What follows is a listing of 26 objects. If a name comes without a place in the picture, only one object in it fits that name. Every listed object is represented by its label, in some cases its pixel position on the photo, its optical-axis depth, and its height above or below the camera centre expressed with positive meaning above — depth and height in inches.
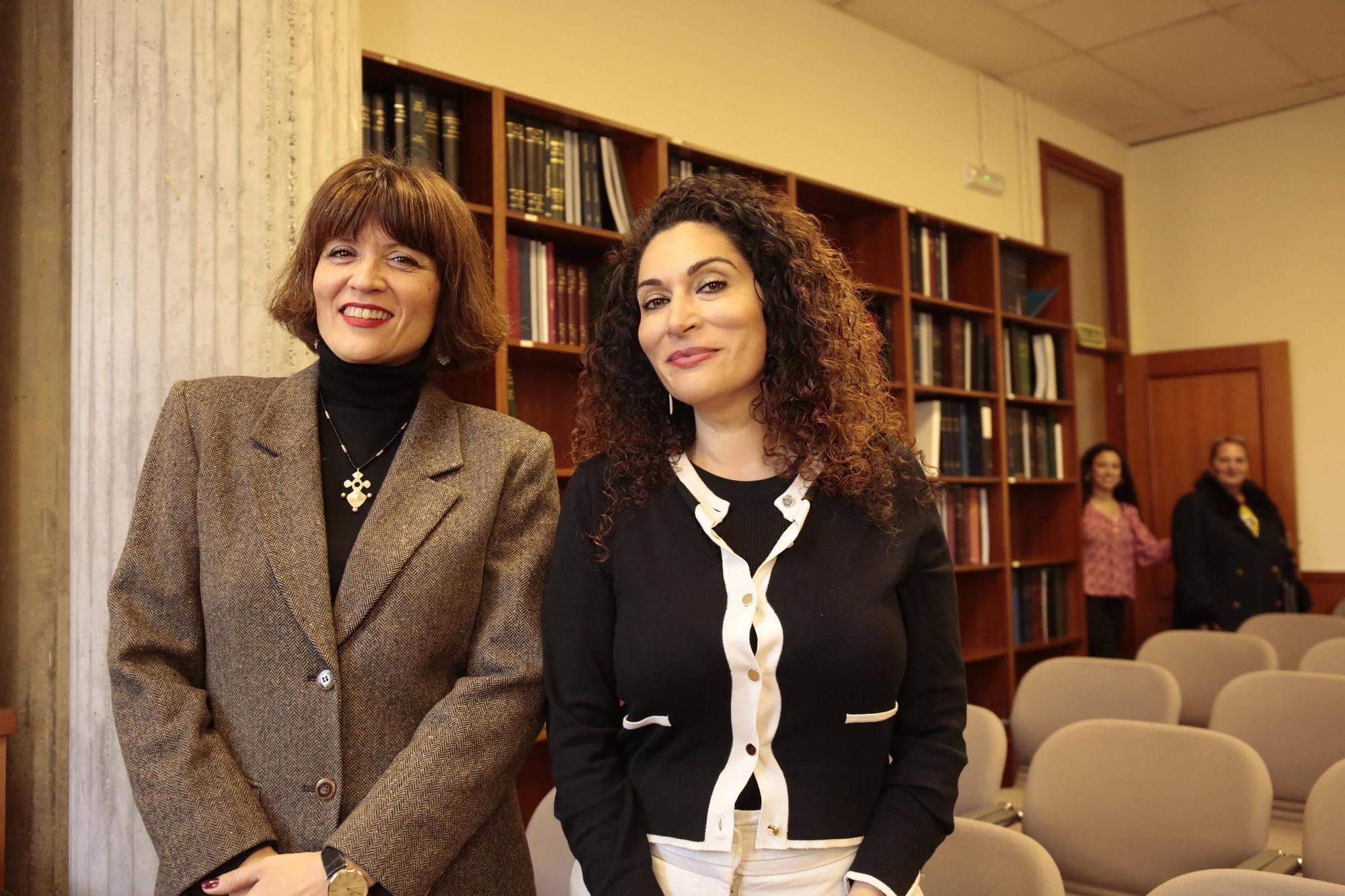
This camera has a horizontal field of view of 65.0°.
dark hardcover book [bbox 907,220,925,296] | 183.2 +40.8
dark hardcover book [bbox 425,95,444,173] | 119.0 +42.1
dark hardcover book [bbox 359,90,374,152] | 114.3 +41.6
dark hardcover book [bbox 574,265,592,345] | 131.0 +25.1
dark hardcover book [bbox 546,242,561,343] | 127.7 +24.0
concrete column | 78.6 +20.0
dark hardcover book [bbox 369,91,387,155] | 115.2 +42.2
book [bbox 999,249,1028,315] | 203.8 +41.7
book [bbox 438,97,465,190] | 120.0 +42.4
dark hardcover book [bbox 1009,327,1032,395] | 201.8 +26.1
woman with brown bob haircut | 51.8 -4.7
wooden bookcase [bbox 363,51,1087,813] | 120.4 +31.7
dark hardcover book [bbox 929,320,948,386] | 185.0 +25.2
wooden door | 236.8 +16.0
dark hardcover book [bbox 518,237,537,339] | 124.5 +26.2
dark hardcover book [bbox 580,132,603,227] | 132.3 +40.8
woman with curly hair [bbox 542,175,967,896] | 52.7 -5.2
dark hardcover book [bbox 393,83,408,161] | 116.1 +43.4
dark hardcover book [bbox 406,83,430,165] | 116.7 +42.7
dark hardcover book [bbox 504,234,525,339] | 122.9 +26.1
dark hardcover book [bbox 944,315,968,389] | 186.5 +24.8
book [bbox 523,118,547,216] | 124.9 +40.5
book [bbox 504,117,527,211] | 123.0 +40.0
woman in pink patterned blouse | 214.4 -11.1
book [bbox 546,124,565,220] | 127.6 +40.4
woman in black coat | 216.5 -13.8
